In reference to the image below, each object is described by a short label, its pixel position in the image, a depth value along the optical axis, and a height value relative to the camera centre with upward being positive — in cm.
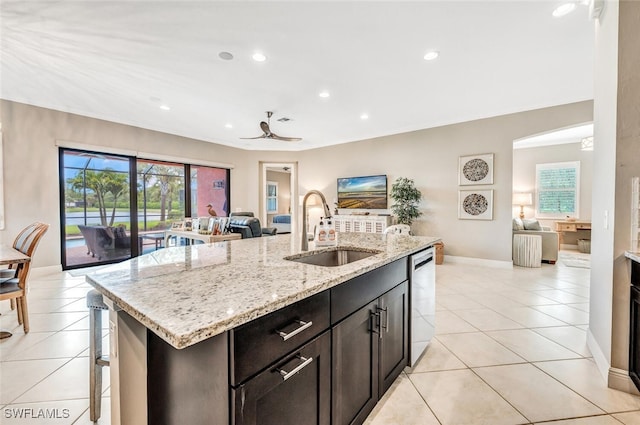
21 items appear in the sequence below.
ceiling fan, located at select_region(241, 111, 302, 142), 445 +127
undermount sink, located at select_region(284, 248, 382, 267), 179 -34
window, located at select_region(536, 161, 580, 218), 672 +46
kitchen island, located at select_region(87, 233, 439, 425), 76 -44
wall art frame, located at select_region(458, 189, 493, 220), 496 +7
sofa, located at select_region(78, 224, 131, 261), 504 -64
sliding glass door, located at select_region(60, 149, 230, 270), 483 +11
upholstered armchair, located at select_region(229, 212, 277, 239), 427 -31
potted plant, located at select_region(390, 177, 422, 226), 558 +16
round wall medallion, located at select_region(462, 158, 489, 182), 500 +71
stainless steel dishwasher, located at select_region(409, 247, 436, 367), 186 -67
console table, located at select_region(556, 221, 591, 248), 626 -44
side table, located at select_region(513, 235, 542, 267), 488 -77
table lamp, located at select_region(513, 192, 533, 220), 679 +22
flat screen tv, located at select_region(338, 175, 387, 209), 632 +38
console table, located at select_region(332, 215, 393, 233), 603 -34
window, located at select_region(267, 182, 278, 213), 1055 +43
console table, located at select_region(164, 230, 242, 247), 393 -43
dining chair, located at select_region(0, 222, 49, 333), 235 -67
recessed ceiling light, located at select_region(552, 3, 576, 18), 229 +170
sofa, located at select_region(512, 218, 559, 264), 511 -52
